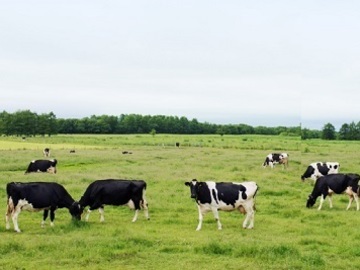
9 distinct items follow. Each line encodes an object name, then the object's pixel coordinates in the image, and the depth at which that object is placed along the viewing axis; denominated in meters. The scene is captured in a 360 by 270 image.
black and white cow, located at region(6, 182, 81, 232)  15.41
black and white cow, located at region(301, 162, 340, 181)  29.17
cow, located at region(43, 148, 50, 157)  50.83
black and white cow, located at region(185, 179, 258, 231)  15.98
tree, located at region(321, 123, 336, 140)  130.88
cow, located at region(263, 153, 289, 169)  40.22
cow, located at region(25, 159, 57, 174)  35.47
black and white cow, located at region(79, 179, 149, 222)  17.34
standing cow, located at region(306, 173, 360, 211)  20.31
